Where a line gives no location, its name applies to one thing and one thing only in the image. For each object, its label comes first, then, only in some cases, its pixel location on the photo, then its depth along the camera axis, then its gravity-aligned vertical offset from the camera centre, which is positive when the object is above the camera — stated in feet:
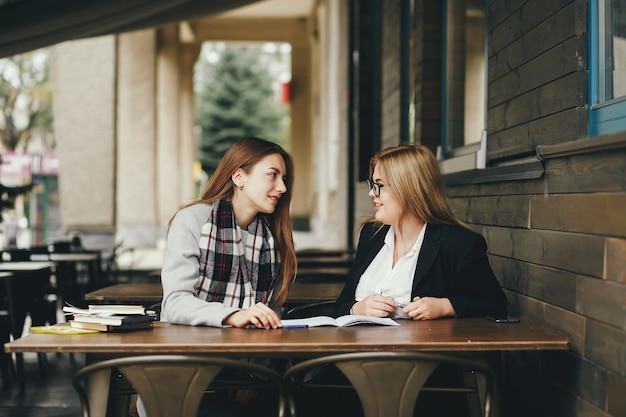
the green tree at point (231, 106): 130.00 +16.46
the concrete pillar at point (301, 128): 76.13 +7.60
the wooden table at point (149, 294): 13.91 -1.54
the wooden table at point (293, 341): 7.88 -1.35
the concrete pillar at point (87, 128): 39.99 +3.96
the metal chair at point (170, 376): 7.54 -1.62
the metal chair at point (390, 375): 7.70 -1.61
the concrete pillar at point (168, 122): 69.72 +7.41
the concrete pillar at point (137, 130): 55.83 +5.38
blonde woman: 10.12 -0.65
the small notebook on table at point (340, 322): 9.16 -1.30
